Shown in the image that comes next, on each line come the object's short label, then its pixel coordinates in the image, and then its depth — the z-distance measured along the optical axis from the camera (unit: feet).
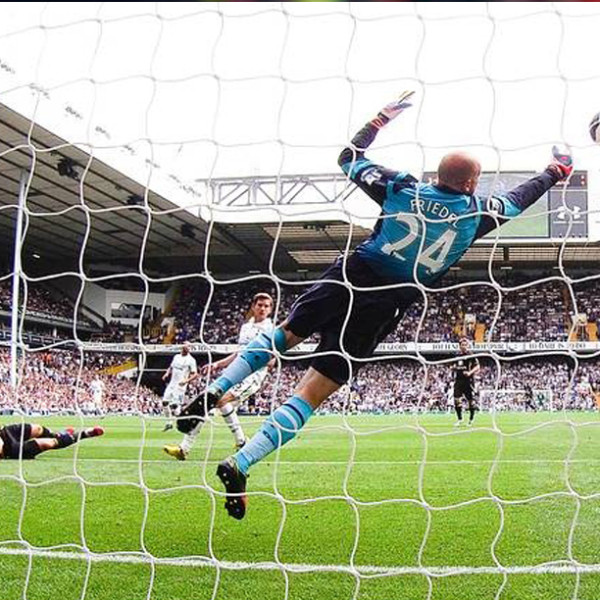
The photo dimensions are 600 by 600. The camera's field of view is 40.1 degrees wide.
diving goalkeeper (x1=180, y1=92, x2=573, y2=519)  10.63
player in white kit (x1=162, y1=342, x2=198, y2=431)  35.68
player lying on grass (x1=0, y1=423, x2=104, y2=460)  18.66
